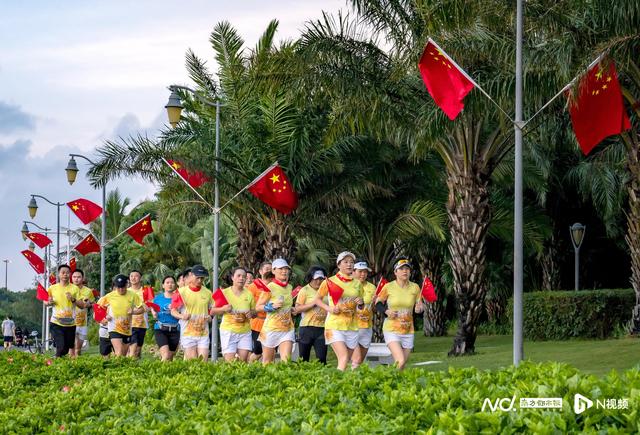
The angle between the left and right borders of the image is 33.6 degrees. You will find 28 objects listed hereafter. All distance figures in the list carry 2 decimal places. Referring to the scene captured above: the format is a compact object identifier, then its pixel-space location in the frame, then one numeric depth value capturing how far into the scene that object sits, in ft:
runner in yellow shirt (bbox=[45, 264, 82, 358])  63.57
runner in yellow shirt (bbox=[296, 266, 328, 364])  49.93
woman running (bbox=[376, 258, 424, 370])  47.03
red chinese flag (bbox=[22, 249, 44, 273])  191.93
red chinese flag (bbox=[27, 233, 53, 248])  188.85
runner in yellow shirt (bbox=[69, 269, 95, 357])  63.46
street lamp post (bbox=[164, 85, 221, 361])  81.66
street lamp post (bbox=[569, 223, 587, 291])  100.63
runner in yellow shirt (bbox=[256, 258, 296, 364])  49.93
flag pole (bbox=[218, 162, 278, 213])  81.01
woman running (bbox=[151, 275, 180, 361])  58.65
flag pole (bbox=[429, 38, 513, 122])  55.83
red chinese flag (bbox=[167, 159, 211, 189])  85.97
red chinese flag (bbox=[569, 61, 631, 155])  55.36
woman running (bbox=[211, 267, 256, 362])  51.70
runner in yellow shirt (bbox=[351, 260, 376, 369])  48.49
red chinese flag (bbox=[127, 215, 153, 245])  108.58
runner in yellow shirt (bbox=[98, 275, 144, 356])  60.70
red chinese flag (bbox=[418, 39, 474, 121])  57.16
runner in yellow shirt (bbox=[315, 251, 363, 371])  47.29
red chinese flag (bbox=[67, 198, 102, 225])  129.80
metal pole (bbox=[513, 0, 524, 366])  54.24
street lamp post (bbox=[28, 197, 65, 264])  164.76
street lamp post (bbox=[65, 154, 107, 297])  120.46
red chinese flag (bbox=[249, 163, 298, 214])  81.35
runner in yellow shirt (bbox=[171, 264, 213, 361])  53.72
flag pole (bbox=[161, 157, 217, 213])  86.13
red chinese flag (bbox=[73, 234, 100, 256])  132.26
